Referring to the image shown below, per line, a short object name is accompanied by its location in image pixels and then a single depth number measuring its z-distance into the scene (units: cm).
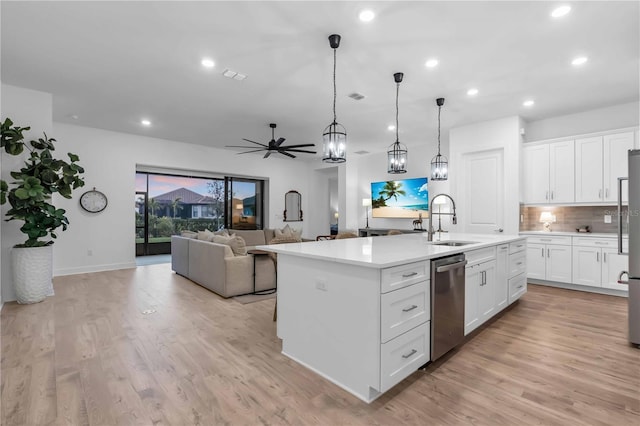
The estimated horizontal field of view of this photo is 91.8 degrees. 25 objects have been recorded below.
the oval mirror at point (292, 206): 927
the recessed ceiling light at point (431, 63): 330
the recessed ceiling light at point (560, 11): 245
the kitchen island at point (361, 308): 190
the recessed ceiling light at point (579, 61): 327
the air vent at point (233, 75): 357
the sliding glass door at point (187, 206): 863
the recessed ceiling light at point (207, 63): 332
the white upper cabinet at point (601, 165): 445
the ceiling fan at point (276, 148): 538
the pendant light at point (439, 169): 423
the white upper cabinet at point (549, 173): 489
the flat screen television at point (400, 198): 730
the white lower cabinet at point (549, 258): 475
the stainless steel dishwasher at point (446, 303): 229
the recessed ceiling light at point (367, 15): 249
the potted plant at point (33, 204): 369
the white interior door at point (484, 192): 537
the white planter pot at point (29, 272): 389
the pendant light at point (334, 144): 303
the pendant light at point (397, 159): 380
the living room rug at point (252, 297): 414
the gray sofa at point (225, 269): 425
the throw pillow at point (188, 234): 568
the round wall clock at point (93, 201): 592
